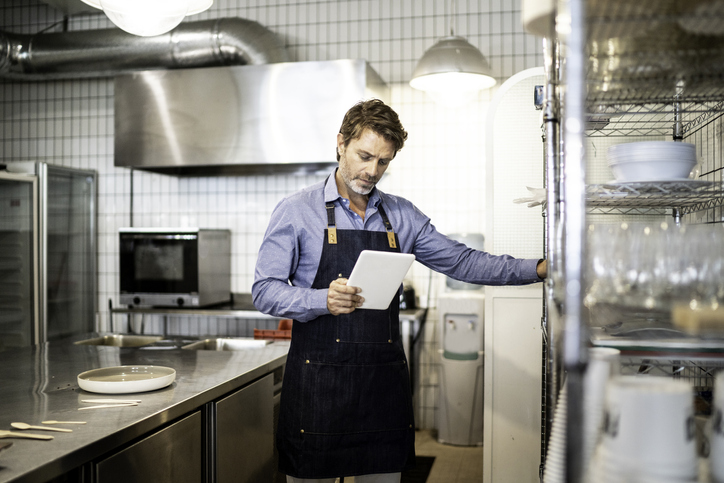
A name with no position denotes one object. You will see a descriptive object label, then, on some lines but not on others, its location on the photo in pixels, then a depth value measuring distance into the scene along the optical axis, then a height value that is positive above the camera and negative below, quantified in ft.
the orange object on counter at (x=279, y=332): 11.14 -1.61
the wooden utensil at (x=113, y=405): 5.80 -1.52
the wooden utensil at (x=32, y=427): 5.06 -1.49
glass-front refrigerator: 14.12 -0.26
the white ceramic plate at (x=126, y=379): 6.22 -1.41
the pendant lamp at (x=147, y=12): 6.81 +2.51
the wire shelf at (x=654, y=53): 3.30 +1.13
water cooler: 13.10 -2.57
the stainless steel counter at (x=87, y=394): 4.62 -1.52
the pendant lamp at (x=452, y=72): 11.20 +3.08
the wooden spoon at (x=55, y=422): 5.24 -1.49
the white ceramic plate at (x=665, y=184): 4.16 +0.39
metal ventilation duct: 13.43 +4.19
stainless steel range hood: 12.90 +2.72
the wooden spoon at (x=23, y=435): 4.92 -1.51
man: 6.36 -0.79
